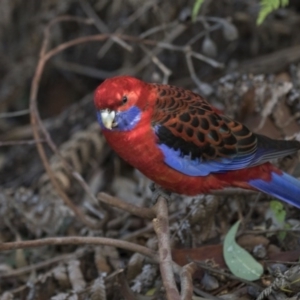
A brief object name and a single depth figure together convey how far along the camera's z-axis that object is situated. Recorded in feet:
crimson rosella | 18.58
